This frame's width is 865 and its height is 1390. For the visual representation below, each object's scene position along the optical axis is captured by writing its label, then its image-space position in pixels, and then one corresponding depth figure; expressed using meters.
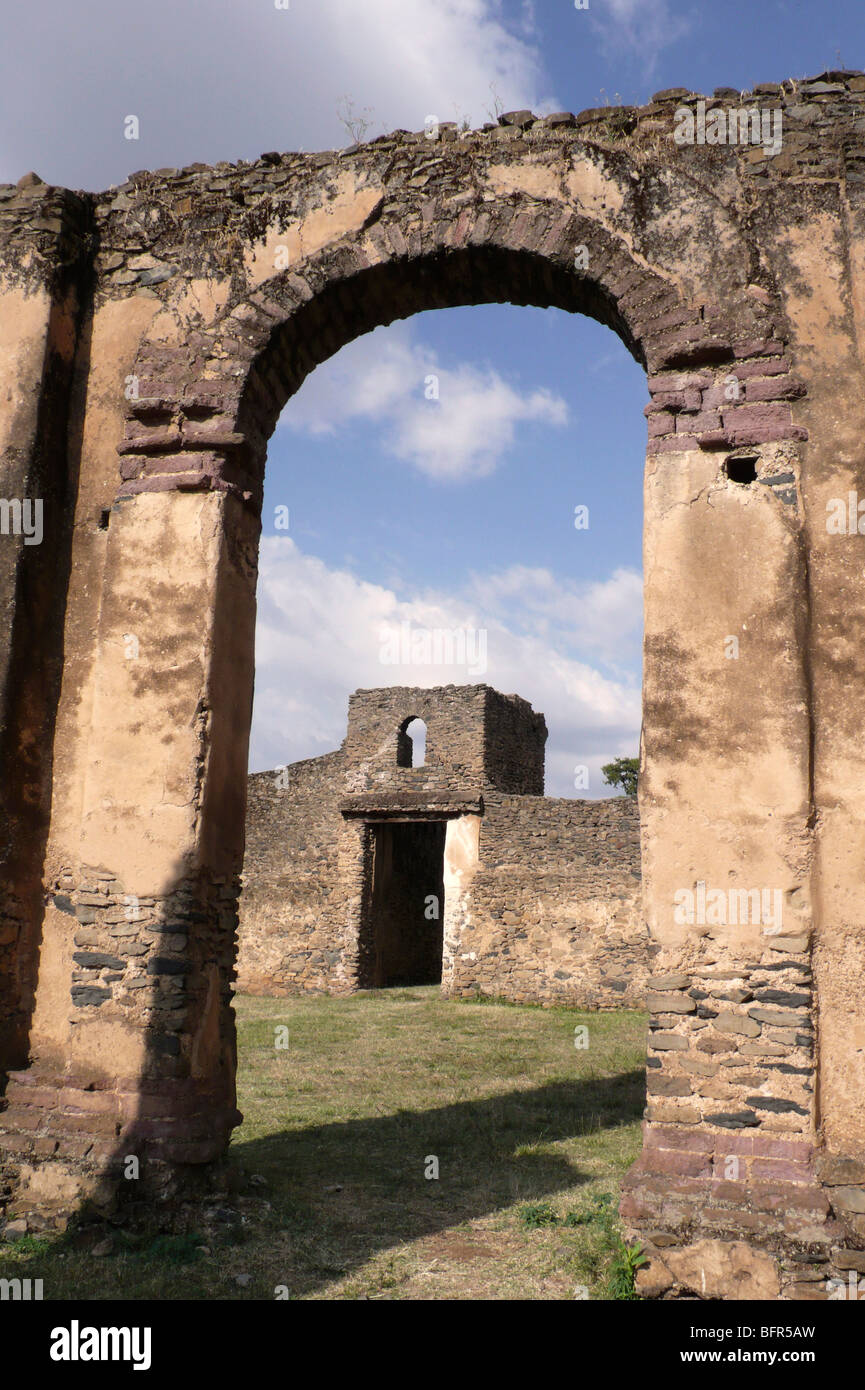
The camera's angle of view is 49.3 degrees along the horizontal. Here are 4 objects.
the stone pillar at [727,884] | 4.06
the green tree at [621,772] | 33.16
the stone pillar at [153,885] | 5.04
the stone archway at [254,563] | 4.33
